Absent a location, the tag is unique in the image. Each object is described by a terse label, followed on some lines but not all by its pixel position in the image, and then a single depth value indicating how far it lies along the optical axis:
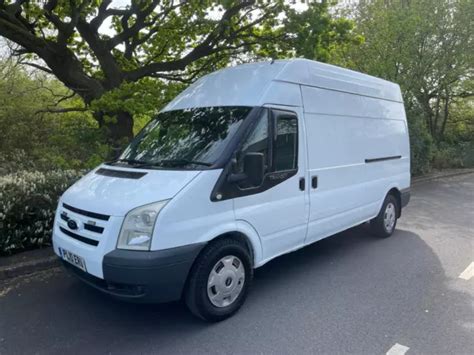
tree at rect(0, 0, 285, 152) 7.26
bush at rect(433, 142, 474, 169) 16.39
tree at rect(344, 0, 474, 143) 12.45
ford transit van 2.89
